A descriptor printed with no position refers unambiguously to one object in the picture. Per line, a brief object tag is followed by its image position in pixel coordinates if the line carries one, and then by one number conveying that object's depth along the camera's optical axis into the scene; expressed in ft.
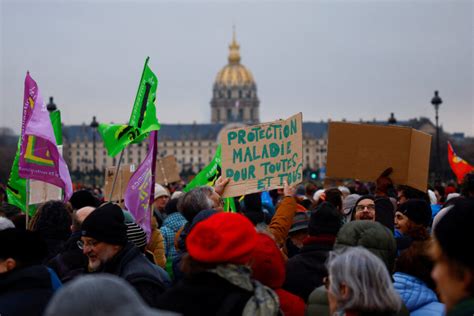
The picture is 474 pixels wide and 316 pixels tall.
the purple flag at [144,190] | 22.89
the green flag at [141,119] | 24.29
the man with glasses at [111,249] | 15.85
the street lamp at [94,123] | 117.60
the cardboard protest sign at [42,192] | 31.14
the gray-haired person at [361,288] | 12.68
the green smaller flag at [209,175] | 34.42
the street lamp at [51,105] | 84.00
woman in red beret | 12.22
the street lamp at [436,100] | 77.61
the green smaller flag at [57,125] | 34.65
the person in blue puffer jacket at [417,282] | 15.16
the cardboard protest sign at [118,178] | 38.85
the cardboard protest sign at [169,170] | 51.24
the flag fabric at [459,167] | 51.52
